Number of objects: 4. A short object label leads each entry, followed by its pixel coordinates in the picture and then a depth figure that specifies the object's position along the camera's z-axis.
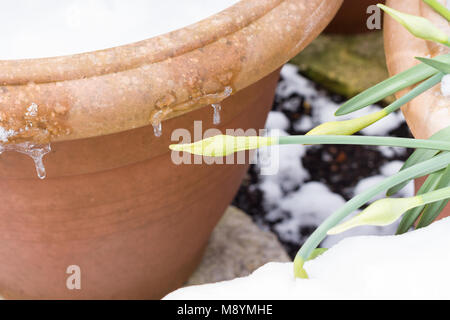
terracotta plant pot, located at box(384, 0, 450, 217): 0.73
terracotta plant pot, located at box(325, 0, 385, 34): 1.96
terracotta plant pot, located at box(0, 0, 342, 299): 0.63
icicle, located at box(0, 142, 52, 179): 0.66
